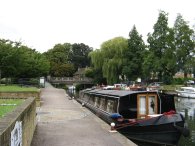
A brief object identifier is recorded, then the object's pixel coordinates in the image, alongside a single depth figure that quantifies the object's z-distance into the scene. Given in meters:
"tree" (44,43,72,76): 57.68
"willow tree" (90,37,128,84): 36.58
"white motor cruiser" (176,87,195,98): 30.08
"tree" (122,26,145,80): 37.60
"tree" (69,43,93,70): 67.83
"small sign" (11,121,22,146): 3.34
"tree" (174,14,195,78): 38.14
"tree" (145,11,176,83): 37.66
